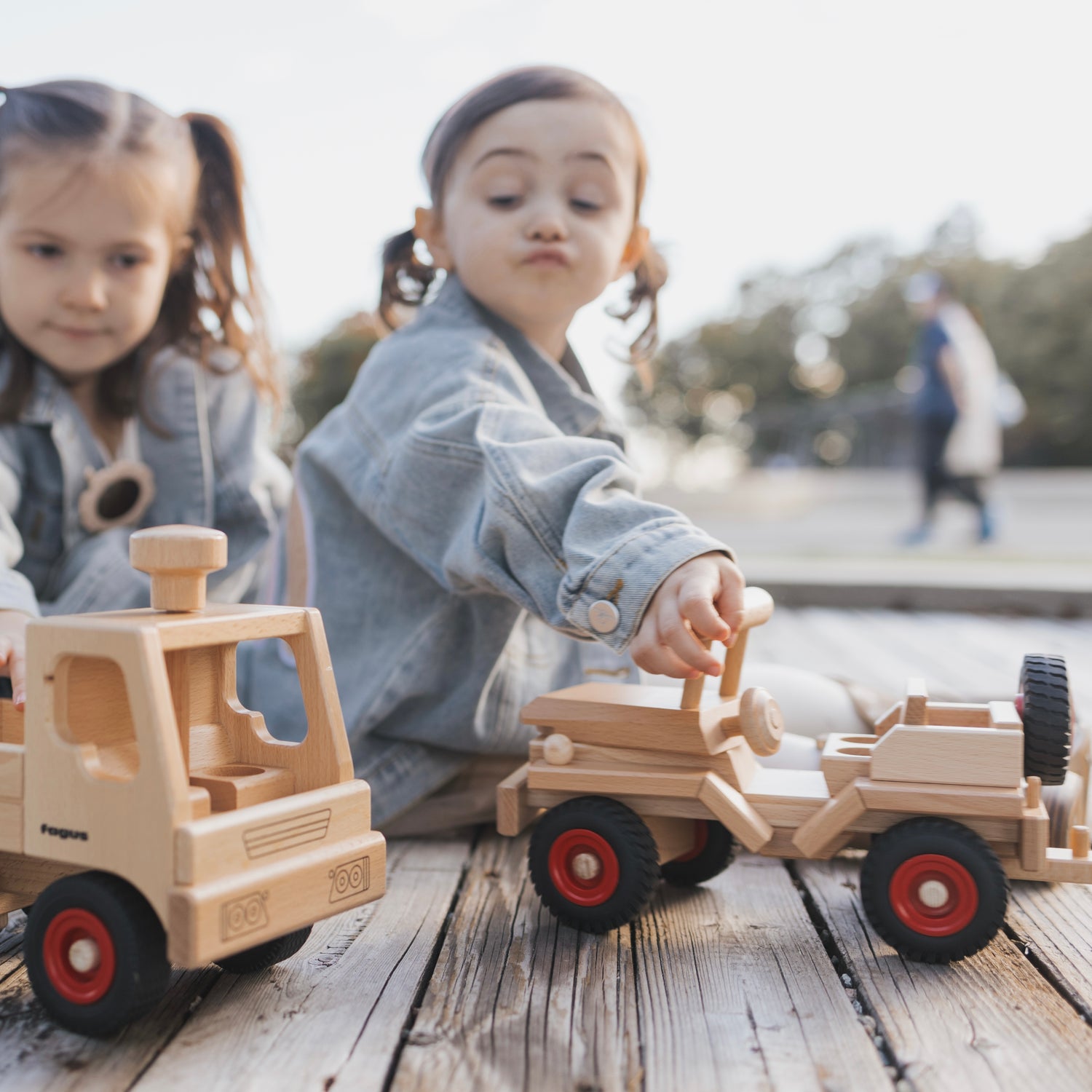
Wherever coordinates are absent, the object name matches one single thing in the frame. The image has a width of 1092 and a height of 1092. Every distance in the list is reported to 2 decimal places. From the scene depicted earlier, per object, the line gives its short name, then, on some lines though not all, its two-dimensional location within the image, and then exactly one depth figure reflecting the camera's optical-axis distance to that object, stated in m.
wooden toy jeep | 1.07
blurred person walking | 7.02
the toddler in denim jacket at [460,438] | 1.39
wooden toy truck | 0.86
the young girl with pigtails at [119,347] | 1.65
